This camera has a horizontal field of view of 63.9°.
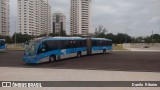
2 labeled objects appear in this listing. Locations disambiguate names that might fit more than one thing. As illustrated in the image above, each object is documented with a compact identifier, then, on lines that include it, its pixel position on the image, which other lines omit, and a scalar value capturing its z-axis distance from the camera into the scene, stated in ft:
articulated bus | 36.53
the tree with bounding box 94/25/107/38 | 172.57
